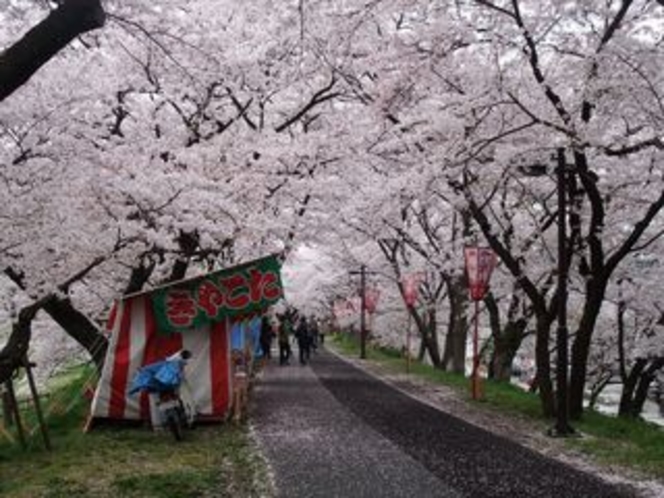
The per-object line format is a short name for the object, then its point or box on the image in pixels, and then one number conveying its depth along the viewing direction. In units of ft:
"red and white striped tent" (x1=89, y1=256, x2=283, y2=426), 43.09
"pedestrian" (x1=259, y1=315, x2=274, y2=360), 106.93
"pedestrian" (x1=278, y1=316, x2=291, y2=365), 103.63
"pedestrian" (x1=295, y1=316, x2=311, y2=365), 105.42
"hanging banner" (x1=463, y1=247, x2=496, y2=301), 57.88
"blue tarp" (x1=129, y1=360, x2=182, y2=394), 39.11
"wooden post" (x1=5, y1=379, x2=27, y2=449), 37.96
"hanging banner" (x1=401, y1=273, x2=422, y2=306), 90.68
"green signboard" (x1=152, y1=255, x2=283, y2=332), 43.62
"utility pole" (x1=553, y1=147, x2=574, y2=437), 41.20
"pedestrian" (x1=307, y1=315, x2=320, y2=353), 129.87
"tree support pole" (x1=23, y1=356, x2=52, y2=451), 34.60
